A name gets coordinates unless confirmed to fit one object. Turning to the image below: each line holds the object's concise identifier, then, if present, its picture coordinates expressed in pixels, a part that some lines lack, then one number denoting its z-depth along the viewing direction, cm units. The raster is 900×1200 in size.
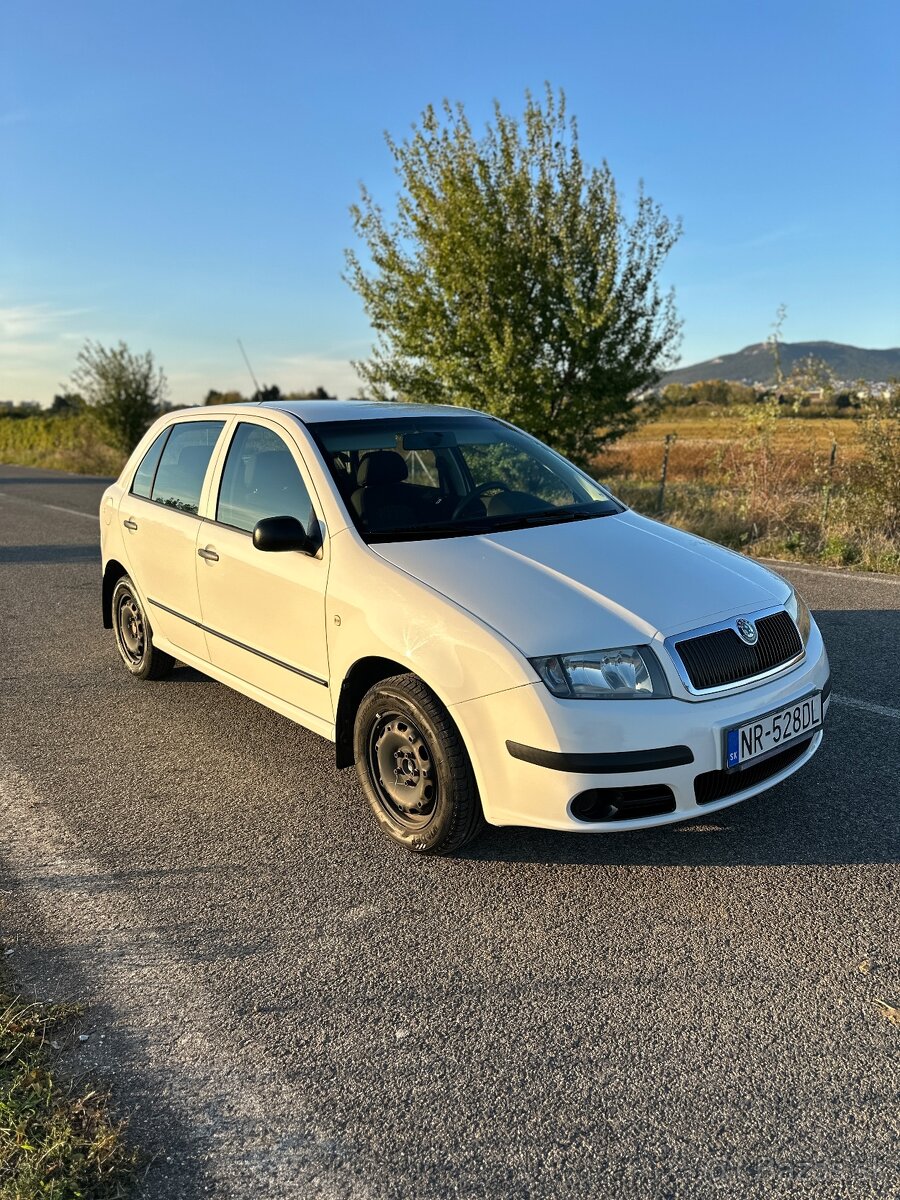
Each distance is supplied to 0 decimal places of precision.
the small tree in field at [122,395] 2688
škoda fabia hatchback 308
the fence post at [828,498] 1049
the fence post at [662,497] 1273
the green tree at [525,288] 1264
